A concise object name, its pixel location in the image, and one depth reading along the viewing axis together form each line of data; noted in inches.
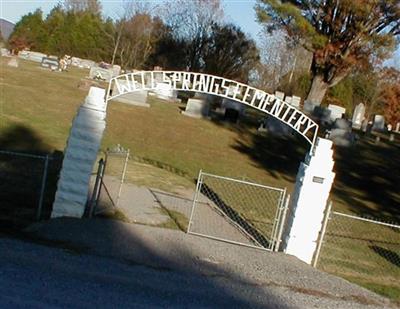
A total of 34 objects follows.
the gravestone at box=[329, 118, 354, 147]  1453.0
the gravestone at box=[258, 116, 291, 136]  1443.2
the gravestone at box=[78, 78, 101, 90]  1655.4
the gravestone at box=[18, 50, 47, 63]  2684.5
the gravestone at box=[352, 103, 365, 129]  1943.3
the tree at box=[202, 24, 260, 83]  2416.3
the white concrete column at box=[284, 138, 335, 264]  526.6
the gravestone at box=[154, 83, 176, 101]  1760.3
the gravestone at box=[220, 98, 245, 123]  1507.1
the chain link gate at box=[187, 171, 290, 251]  542.3
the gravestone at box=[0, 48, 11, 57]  2652.6
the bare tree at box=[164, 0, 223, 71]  2561.5
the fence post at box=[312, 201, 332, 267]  520.1
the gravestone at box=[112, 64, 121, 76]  2132.5
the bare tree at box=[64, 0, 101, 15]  3865.2
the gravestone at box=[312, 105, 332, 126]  1681.8
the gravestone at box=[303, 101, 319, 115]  1742.1
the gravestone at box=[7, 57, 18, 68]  2041.1
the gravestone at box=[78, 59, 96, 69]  2862.0
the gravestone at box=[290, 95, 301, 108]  1873.5
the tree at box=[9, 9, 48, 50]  3340.3
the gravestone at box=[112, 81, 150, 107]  1512.1
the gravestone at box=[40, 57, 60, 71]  2350.0
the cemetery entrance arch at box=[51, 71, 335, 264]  509.7
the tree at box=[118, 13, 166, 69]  2994.6
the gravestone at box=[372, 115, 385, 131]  1904.5
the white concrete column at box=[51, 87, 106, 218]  508.4
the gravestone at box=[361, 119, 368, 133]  1864.7
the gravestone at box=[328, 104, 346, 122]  1753.0
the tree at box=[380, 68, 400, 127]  2738.7
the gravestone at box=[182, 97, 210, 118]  1499.8
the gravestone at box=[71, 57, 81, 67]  2898.6
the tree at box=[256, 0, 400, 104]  1653.5
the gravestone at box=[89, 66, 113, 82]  2048.4
